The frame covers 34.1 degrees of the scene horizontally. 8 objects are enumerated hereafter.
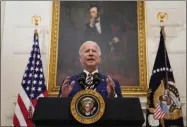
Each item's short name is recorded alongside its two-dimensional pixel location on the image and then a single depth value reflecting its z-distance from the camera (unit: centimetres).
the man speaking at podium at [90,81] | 278
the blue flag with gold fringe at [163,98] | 454
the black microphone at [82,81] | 269
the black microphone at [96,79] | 268
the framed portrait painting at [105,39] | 529
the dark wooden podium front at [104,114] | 216
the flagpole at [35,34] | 469
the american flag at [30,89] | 473
